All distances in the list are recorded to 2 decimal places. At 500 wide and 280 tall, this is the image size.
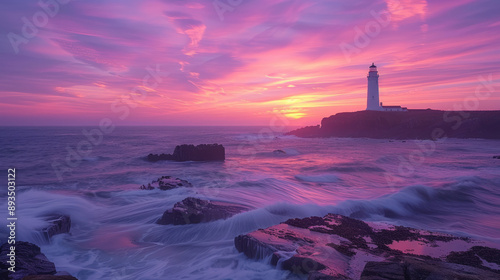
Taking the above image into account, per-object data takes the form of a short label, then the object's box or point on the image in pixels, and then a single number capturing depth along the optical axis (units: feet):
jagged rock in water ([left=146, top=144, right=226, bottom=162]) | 91.61
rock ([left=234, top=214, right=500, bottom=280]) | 14.84
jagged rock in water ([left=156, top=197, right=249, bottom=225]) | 30.66
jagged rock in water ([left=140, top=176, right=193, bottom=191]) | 47.18
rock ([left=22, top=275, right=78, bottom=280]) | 13.69
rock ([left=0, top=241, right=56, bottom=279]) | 16.79
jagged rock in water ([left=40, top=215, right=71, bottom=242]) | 26.21
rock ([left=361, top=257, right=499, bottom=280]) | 13.74
